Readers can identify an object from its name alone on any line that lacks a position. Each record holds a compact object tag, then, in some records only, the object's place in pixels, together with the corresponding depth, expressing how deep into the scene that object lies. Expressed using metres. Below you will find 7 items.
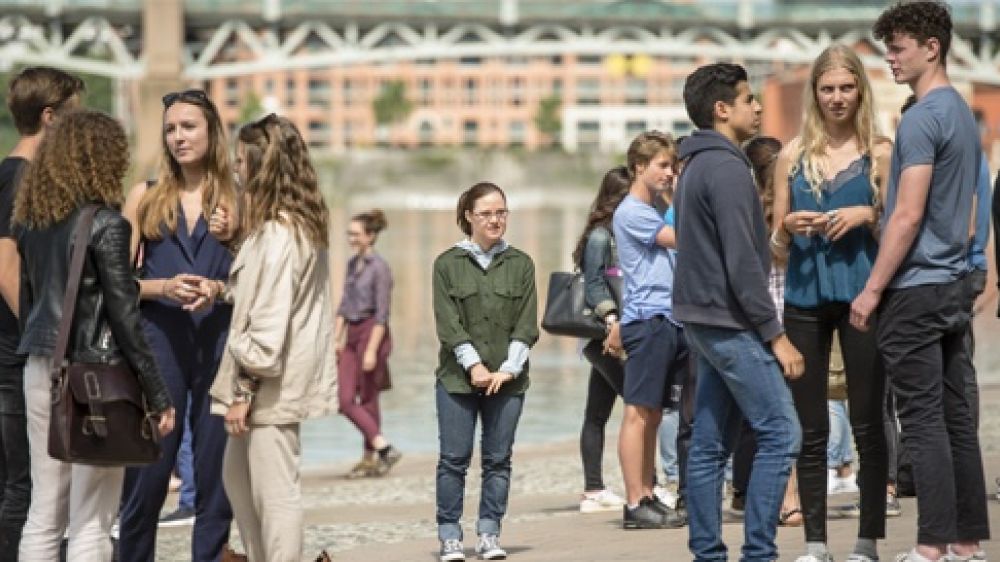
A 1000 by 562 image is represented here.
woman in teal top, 12.72
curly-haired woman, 11.58
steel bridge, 138.51
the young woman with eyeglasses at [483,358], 14.70
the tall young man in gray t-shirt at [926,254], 12.15
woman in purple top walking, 23.02
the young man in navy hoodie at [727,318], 12.06
